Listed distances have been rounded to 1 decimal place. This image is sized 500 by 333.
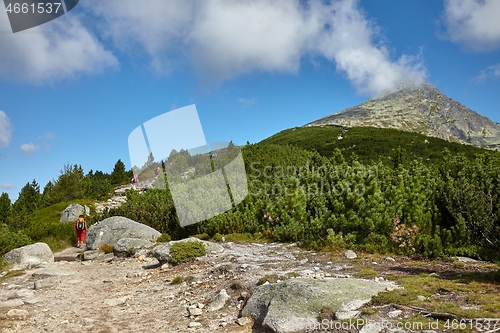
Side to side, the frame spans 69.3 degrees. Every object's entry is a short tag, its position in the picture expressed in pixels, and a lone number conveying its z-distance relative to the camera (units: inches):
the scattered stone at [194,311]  247.4
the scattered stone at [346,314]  189.5
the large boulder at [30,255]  508.7
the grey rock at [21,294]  320.5
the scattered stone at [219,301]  254.8
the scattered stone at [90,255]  557.9
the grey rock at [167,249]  415.2
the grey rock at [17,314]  260.1
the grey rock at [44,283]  361.1
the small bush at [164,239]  579.0
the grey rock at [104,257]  525.4
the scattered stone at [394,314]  182.6
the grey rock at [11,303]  286.7
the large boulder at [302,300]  199.8
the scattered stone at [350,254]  366.3
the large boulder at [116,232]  618.8
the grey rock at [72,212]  1105.4
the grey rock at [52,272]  416.0
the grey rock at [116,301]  298.1
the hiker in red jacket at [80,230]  695.4
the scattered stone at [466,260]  342.6
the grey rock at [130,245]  522.3
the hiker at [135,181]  1512.1
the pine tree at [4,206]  1195.3
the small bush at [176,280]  335.6
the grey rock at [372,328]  170.4
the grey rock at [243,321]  221.0
